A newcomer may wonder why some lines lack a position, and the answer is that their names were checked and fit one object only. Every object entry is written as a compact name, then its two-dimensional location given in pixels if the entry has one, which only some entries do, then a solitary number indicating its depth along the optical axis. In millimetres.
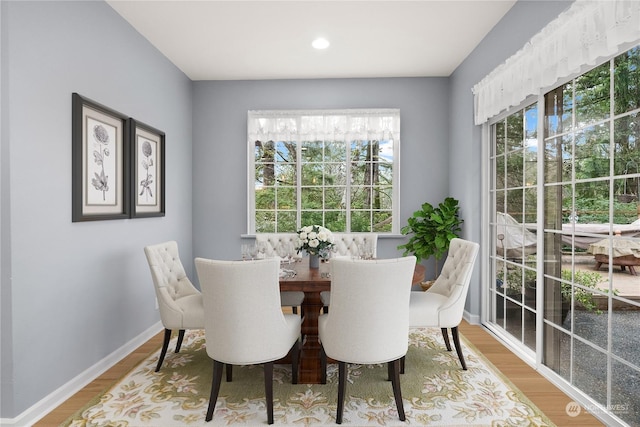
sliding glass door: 1973
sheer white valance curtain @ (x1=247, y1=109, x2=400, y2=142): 4613
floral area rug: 2146
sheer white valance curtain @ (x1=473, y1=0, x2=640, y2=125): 1848
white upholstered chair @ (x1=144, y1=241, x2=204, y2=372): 2658
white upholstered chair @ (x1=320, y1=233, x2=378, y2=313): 3948
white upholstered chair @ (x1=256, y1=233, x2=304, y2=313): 3969
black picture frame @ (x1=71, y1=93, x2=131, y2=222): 2506
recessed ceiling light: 3543
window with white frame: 4691
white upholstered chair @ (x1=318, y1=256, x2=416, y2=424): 2002
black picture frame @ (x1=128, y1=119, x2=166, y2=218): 3238
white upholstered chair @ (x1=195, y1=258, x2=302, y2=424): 2002
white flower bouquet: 2957
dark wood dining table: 2436
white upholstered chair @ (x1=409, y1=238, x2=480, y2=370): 2686
